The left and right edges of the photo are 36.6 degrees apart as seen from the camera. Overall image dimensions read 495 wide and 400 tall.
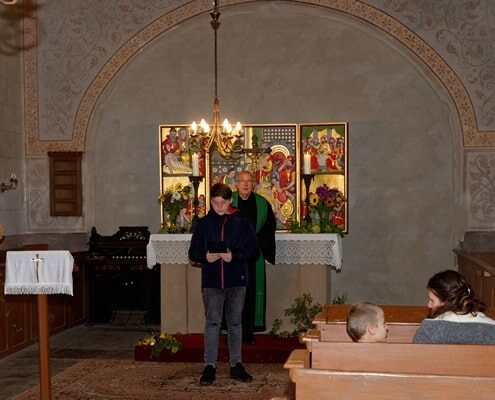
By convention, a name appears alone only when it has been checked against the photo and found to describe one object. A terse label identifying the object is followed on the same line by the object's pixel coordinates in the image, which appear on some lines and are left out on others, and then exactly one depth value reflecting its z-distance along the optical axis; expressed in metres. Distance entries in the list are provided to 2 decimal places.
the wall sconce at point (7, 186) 9.45
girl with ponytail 3.80
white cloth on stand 5.68
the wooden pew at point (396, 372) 3.34
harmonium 10.91
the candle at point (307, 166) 8.85
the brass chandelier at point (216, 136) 8.55
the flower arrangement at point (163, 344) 7.99
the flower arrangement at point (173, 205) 8.92
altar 8.55
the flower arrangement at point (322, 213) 8.81
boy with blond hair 3.94
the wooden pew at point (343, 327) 4.59
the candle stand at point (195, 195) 8.75
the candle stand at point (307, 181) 8.98
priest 8.34
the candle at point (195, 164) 8.63
